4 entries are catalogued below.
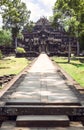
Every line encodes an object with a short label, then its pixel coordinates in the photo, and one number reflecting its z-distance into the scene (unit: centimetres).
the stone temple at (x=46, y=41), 4806
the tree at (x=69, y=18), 2100
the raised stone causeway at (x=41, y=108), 433
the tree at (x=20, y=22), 3771
